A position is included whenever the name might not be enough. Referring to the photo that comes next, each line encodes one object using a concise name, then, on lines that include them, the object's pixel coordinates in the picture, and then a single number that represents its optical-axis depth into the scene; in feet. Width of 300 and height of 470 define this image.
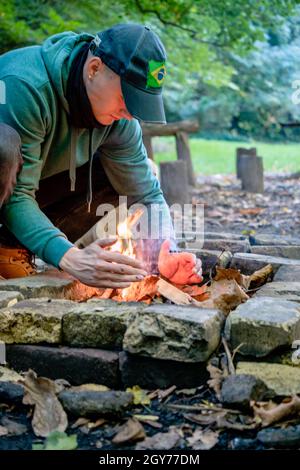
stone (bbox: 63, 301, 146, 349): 7.69
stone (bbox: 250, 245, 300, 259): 11.94
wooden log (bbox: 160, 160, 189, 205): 22.11
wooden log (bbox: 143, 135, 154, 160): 23.70
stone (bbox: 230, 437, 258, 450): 6.18
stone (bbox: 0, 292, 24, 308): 8.40
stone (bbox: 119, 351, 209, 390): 7.34
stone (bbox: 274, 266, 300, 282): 9.96
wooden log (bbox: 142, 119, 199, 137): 26.17
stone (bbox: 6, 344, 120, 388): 7.64
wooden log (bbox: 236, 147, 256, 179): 28.35
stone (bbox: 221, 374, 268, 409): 6.63
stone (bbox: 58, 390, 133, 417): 6.70
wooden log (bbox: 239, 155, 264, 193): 26.84
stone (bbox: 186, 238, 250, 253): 12.19
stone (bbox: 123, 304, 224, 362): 7.15
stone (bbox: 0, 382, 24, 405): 7.18
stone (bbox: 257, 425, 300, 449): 6.07
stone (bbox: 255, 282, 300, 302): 8.70
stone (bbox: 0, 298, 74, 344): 7.89
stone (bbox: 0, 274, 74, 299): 9.06
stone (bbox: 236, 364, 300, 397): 6.86
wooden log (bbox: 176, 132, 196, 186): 28.96
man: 8.73
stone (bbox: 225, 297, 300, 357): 7.22
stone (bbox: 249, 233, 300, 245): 12.67
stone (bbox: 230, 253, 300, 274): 10.72
